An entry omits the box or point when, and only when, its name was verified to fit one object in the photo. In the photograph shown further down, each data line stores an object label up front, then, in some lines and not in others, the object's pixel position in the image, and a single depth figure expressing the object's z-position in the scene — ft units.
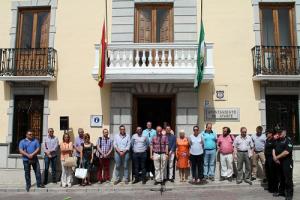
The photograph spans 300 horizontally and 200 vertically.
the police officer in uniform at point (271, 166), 21.25
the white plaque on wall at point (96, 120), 27.48
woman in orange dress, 24.12
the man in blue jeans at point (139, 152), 24.30
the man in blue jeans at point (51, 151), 24.86
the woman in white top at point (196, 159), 23.75
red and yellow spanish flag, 24.99
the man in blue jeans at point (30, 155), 23.20
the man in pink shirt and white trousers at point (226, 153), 24.17
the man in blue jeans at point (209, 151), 24.12
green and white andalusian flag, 24.63
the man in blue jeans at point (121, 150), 24.50
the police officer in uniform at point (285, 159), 19.36
